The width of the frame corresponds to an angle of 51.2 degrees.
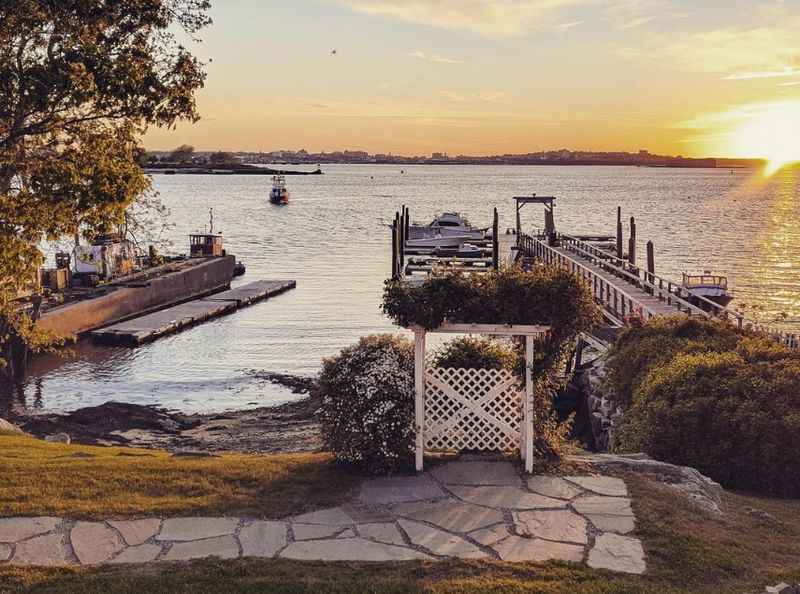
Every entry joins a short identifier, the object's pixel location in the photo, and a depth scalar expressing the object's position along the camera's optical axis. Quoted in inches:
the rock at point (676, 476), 376.5
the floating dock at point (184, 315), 1398.9
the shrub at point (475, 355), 421.1
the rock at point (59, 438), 638.9
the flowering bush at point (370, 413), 395.9
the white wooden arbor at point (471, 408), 399.2
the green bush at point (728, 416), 457.4
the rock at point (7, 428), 628.5
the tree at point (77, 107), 401.7
